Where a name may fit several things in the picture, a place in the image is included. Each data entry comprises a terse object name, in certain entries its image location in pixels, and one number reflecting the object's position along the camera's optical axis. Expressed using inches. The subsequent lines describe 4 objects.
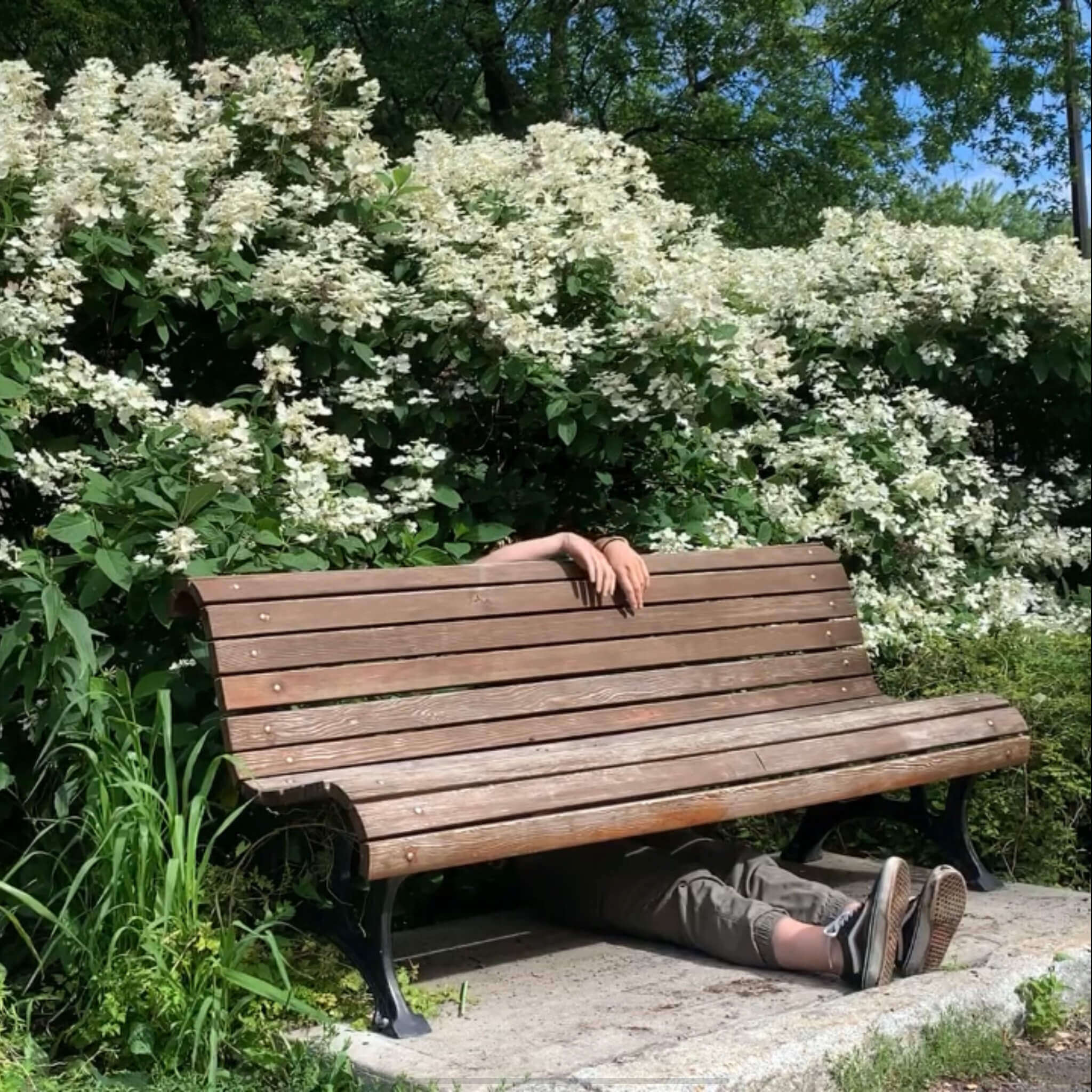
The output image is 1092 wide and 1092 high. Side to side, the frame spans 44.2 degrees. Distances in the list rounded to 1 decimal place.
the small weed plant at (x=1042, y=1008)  122.5
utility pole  306.7
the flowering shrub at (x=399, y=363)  137.5
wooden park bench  111.7
